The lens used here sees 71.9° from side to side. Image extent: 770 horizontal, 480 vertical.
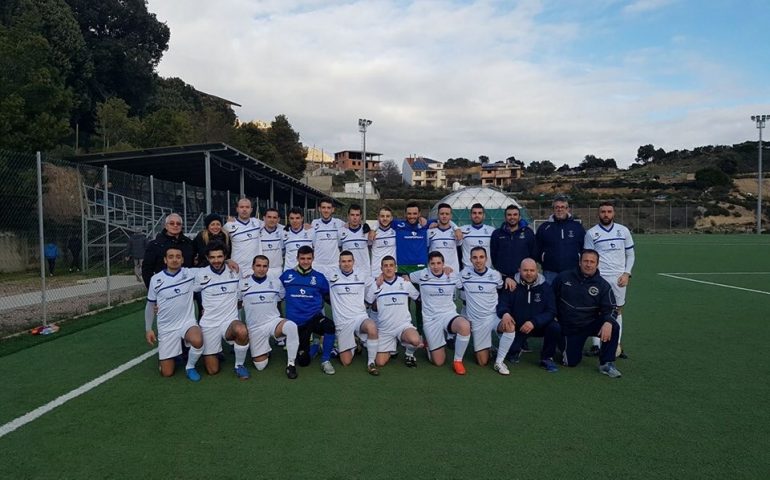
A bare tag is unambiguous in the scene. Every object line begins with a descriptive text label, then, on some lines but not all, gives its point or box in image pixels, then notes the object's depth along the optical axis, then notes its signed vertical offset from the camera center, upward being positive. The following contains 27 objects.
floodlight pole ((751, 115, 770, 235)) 38.44 +6.96
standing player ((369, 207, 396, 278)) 6.76 -0.26
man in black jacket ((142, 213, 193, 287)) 5.73 -0.23
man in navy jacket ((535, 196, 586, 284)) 6.04 -0.21
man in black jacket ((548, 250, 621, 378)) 5.41 -0.88
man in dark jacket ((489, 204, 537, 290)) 6.13 -0.27
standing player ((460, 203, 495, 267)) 6.68 -0.18
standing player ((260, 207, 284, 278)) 6.76 -0.20
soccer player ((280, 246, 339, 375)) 5.48 -0.84
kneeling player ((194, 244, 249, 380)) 5.24 -0.88
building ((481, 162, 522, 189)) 87.38 +7.82
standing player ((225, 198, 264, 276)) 6.57 -0.15
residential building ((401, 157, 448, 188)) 87.31 +8.18
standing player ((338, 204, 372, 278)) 6.91 -0.23
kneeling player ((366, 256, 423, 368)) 5.52 -0.98
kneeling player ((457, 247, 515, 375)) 5.61 -0.84
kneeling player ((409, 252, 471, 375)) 5.45 -0.96
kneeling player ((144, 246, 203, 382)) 5.18 -0.88
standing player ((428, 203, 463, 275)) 6.64 -0.24
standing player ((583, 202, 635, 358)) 5.94 -0.33
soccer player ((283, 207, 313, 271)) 6.75 -0.19
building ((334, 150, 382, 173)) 101.44 +12.49
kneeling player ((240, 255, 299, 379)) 5.38 -0.91
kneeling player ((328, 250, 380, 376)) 5.43 -0.94
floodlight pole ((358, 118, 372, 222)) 36.81 +6.86
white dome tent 42.75 +1.94
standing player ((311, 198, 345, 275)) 6.94 -0.19
